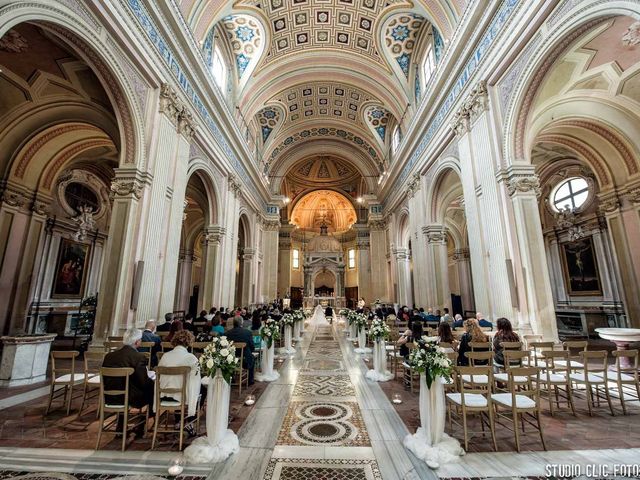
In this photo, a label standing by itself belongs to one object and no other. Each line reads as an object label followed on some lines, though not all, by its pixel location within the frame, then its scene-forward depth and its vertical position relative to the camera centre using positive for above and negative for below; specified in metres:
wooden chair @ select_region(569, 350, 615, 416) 3.88 -1.13
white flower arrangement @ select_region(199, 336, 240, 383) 3.26 -0.69
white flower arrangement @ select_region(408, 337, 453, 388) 3.06 -0.67
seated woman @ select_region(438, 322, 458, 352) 4.87 -0.58
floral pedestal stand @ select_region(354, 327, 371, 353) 8.73 -1.34
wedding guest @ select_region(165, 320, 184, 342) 4.28 -0.42
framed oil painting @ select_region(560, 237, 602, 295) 11.17 +1.27
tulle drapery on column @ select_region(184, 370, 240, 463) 2.94 -1.47
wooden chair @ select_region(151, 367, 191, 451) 3.11 -1.11
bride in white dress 17.87 -1.24
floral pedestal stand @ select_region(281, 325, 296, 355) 8.48 -1.27
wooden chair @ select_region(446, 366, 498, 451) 3.13 -1.18
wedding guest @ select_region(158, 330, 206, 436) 3.44 -0.94
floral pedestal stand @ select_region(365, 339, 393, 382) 5.92 -1.35
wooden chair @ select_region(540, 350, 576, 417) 4.01 -1.24
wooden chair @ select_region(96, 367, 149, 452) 3.10 -1.12
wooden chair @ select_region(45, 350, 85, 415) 3.86 -1.15
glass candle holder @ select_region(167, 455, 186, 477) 2.68 -1.60
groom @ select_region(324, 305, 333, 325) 17.95 -0.82
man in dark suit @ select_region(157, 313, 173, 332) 6.76 -0.57
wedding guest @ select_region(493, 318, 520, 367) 4.77 -0.62
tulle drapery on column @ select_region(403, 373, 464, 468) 2.92 -1.47
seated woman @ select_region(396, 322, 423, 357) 5.20 -0.69
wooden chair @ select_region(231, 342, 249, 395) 4.95 -1.43
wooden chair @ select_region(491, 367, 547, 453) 3.11 -1.15
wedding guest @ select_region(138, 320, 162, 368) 5.07 -0.70
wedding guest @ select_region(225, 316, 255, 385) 5.54 -0.77
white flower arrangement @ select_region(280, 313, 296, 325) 8.69 -0.61
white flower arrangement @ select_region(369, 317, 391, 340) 5.95 -0.66
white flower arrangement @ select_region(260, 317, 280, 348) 6.10 -0.71
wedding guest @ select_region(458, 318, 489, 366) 4.69 -0.60
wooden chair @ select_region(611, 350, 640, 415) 3.97 -1.11
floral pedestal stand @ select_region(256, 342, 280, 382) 5.88 -1.42
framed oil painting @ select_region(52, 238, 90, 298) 10.99 +1.19
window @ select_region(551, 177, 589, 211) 11.61 +4.40
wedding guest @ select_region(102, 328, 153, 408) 3.41 -0.95
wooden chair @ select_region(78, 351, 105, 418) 4.02 -1.19
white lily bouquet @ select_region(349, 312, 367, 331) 9.29 -0.69
